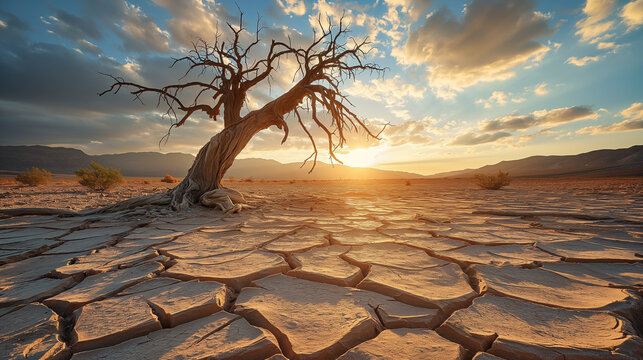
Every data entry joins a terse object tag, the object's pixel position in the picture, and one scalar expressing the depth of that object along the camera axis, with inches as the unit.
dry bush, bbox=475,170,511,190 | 325.7
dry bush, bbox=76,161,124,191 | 274.7
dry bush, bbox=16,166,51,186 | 337.4
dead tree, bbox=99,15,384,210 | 169.6
